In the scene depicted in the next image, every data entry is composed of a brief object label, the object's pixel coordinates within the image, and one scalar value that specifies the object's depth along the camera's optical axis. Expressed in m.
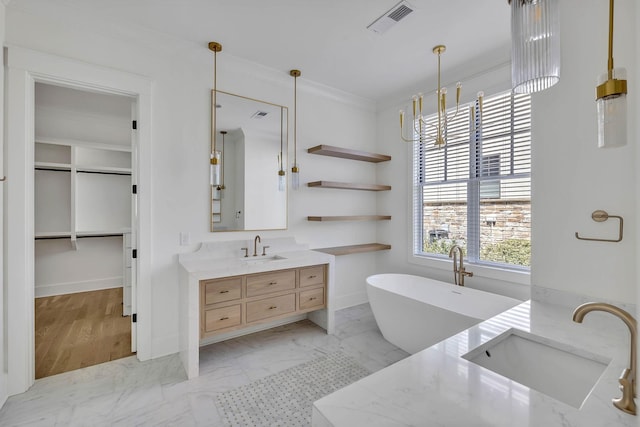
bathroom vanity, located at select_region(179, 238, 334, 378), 2.33
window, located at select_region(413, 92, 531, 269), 2.74
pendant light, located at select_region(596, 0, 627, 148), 0.70
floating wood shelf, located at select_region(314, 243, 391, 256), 3.51
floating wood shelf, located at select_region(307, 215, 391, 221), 3.42
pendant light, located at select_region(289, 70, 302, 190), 3.31
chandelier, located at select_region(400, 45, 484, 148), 2.25
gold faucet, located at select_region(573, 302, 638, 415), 0.78
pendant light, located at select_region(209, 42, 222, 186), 2.69
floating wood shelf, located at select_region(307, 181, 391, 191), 3.42
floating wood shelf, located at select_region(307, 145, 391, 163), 3.39
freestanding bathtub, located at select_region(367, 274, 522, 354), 2.29
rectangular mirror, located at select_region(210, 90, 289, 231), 2.94
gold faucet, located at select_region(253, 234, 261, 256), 3.02
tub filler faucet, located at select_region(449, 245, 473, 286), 2.98
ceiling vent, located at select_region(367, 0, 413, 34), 2.16
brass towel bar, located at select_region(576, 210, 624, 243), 1.45
